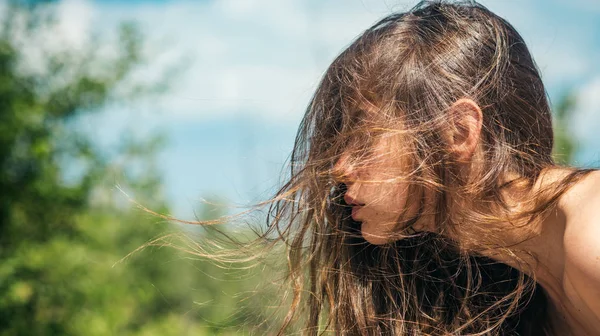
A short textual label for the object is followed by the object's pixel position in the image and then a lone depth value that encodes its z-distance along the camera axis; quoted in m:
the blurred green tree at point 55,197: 5.51
